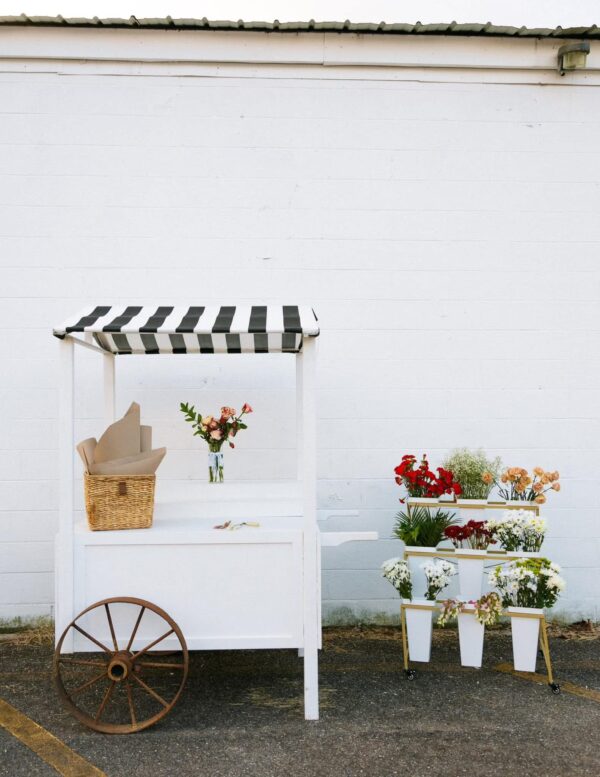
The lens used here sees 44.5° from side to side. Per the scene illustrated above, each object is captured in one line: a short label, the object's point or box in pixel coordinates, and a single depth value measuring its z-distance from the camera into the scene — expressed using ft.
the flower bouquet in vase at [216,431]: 14.35
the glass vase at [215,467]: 14.51
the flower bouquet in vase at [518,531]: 13.38
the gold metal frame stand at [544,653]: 12.73
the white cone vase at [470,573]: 13.39
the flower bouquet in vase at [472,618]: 12.85
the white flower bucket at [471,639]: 13.14
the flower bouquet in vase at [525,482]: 13.91
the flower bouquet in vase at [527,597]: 12.92
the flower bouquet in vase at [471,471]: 14.66
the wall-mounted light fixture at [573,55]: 16.24
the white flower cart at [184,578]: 11.42
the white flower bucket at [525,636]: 12.96
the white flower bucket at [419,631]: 13.29
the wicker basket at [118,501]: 11.56
